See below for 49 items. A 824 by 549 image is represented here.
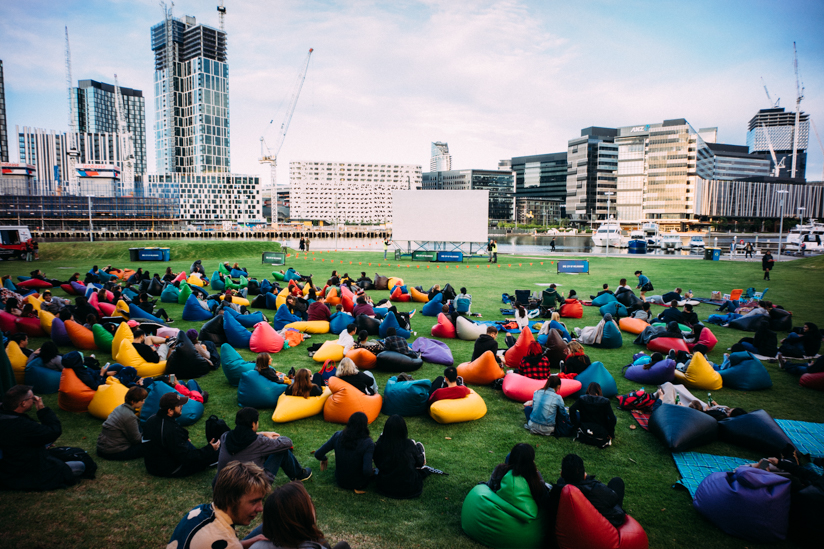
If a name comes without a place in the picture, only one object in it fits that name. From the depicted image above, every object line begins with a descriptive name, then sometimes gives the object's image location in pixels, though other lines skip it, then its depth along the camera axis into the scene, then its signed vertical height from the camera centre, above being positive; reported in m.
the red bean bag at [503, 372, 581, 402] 8.00 -2.86
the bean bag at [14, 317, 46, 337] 11.41 -2.50
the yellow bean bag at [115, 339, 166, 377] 8.69 -2.59
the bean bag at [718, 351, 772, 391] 8.58 -2.82
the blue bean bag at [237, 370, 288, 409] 7.49 -2.75
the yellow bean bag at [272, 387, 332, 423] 6.96 -2.83
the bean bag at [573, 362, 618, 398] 8.09 -2.71
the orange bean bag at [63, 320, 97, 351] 10.55 -2.52
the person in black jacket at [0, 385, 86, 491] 4.80 -2.46
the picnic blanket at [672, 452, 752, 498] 5.54 -3.13
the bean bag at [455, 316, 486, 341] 12.15 -2.72
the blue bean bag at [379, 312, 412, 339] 11.91 -2.54
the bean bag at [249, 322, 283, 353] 10.75 -2.70
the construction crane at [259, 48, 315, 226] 155.62 +25.31
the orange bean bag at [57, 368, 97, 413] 7.20 -2.68
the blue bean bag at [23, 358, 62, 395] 8.03 -2.72
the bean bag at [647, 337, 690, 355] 10.58 -2.72
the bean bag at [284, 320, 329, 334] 12.42 -2.70
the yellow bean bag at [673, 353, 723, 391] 8.47 -2.77
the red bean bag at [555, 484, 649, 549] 4.11 -2.80
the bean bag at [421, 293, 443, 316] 15.09 -2.60
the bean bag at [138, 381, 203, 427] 6.52 -2.64
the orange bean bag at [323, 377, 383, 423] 6.94 -2.73
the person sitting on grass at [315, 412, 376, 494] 5.18 -2.65
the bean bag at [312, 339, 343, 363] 9.98 -2.78
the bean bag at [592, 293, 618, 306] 16.15 -2.50
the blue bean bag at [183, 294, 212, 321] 14.02 -2.56
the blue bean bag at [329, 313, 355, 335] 12.48 -2.61
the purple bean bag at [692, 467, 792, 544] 4.41 -2.79
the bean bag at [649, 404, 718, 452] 6.20 -2.81
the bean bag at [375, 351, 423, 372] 9.50 -2.83
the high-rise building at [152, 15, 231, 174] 196.12 +45.87
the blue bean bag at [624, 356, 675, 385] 8.72 -2.84
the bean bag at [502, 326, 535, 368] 9.40 -2.53
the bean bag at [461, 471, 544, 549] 4.32 -2.83
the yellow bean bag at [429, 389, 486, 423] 7.01 -2.88
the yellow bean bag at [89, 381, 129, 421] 6.96 -2.71
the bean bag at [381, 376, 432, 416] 7.29 -2.79
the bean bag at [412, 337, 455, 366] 10.14 -2.81
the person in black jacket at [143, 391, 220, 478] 5.26 -2.62
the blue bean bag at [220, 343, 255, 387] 8.49 -2.60
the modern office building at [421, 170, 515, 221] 184.88 +19.12
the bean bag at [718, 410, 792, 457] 6.07 -2.85
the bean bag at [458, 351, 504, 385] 8.71 -2.79
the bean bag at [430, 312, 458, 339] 12.36 -2.75
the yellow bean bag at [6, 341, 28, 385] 8.12 -2.42
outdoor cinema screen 35.44 +1.26
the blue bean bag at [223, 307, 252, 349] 11.04 -2.58
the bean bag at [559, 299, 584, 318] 14.71 -2.59
